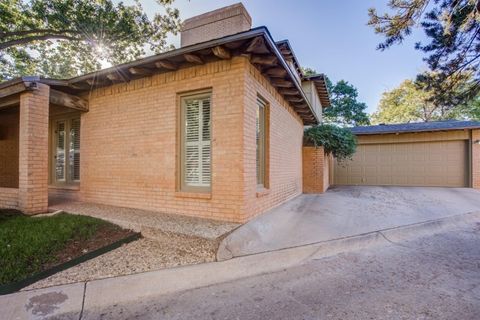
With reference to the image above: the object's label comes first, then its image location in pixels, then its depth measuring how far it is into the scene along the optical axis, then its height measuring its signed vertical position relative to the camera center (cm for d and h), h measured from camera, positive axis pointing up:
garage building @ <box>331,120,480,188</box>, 1126 +24
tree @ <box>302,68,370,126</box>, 2675 +617
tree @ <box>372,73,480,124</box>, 2447 +572
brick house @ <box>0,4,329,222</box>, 426 +63
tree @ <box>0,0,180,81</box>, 989 +588
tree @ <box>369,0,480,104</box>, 482 +276
